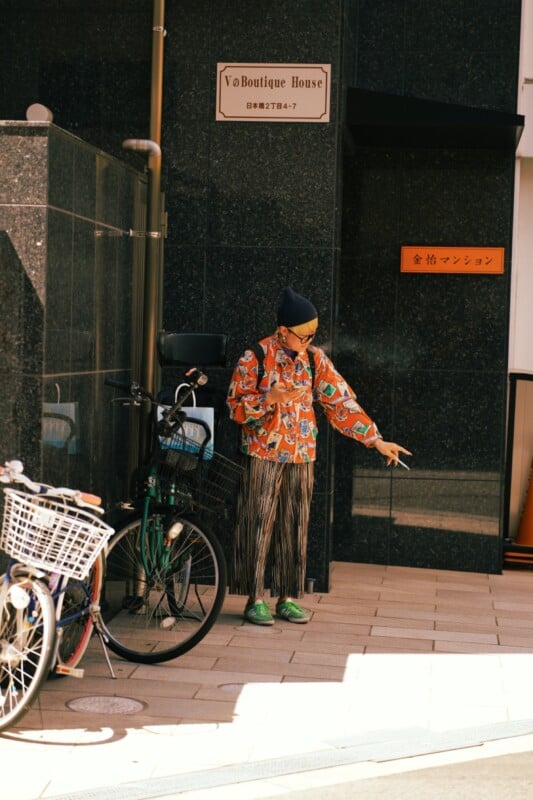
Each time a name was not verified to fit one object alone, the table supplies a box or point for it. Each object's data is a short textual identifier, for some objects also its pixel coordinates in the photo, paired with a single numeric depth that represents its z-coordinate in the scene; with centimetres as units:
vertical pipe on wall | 781
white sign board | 838
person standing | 736
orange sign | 959
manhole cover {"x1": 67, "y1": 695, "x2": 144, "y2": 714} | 577
